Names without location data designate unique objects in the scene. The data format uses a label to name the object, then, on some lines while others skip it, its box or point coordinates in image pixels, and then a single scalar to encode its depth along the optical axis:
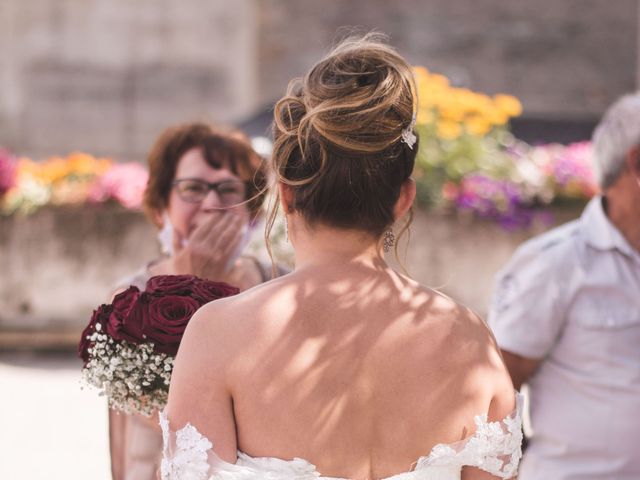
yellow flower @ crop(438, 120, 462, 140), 9.64
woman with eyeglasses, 2.67
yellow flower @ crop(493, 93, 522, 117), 10.03
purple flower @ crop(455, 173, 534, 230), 9.17
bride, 1.72
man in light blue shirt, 2.94
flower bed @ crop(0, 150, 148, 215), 9.53
